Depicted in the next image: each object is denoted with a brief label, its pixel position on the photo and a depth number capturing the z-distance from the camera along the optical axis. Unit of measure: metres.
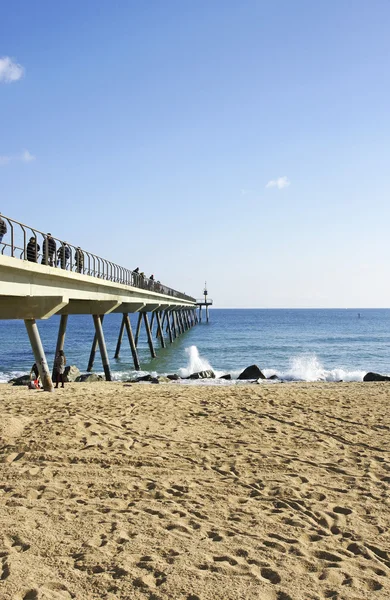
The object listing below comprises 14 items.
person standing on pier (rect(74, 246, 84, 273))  20.55
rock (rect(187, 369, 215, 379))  25.77
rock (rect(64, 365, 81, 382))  23.72
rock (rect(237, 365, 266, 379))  26.21
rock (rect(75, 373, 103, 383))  23.41
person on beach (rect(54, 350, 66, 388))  18.19
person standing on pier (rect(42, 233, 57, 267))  16.30
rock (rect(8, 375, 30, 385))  22.31
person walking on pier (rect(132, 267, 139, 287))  34.15
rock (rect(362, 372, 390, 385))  24.39
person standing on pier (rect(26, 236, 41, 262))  15.47
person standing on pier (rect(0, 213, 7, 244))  13.68
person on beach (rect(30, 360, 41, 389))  17.70
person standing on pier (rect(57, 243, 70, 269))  18.25
